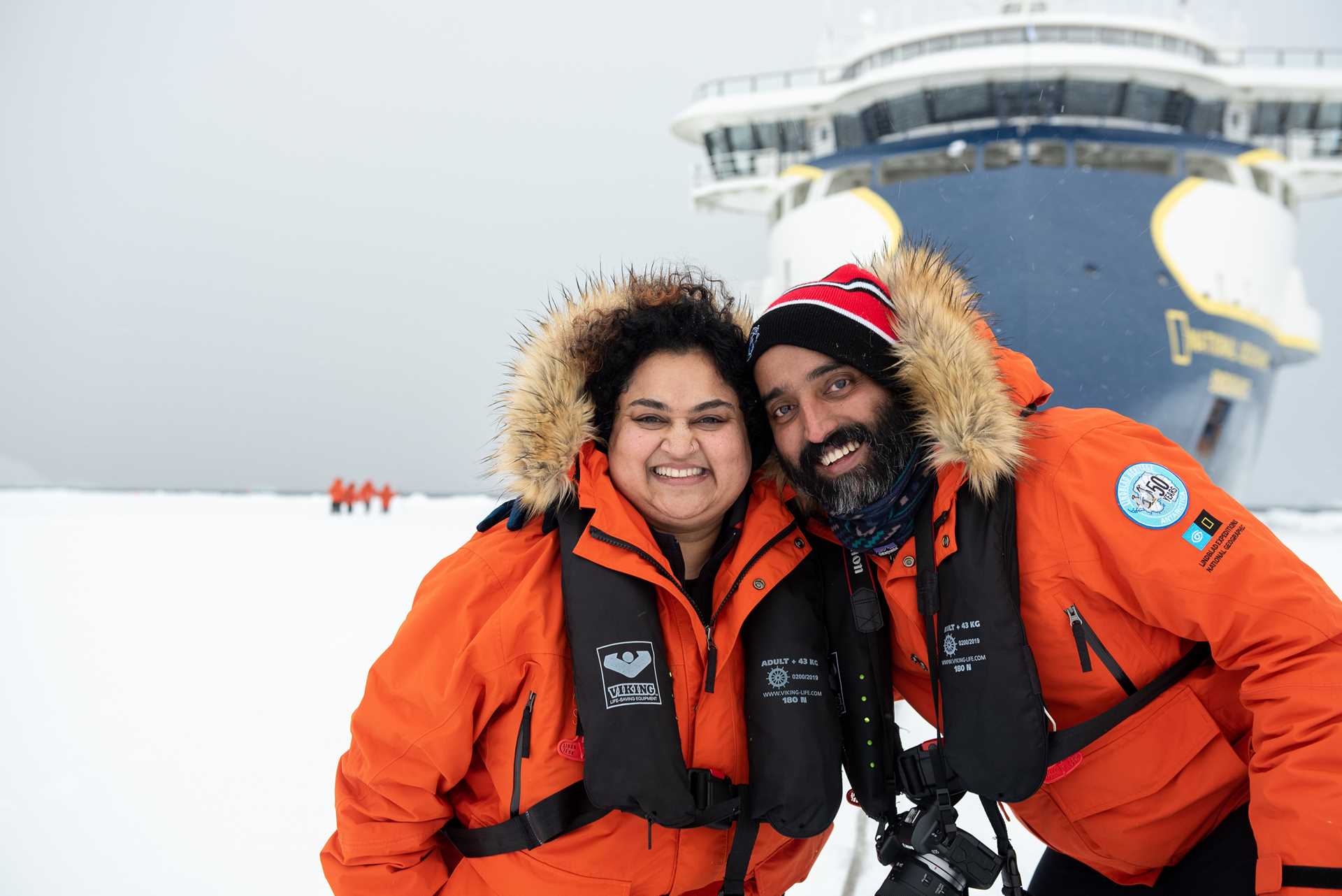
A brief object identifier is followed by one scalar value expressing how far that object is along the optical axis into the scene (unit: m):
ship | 10.49
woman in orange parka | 1.83
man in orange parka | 1.65
